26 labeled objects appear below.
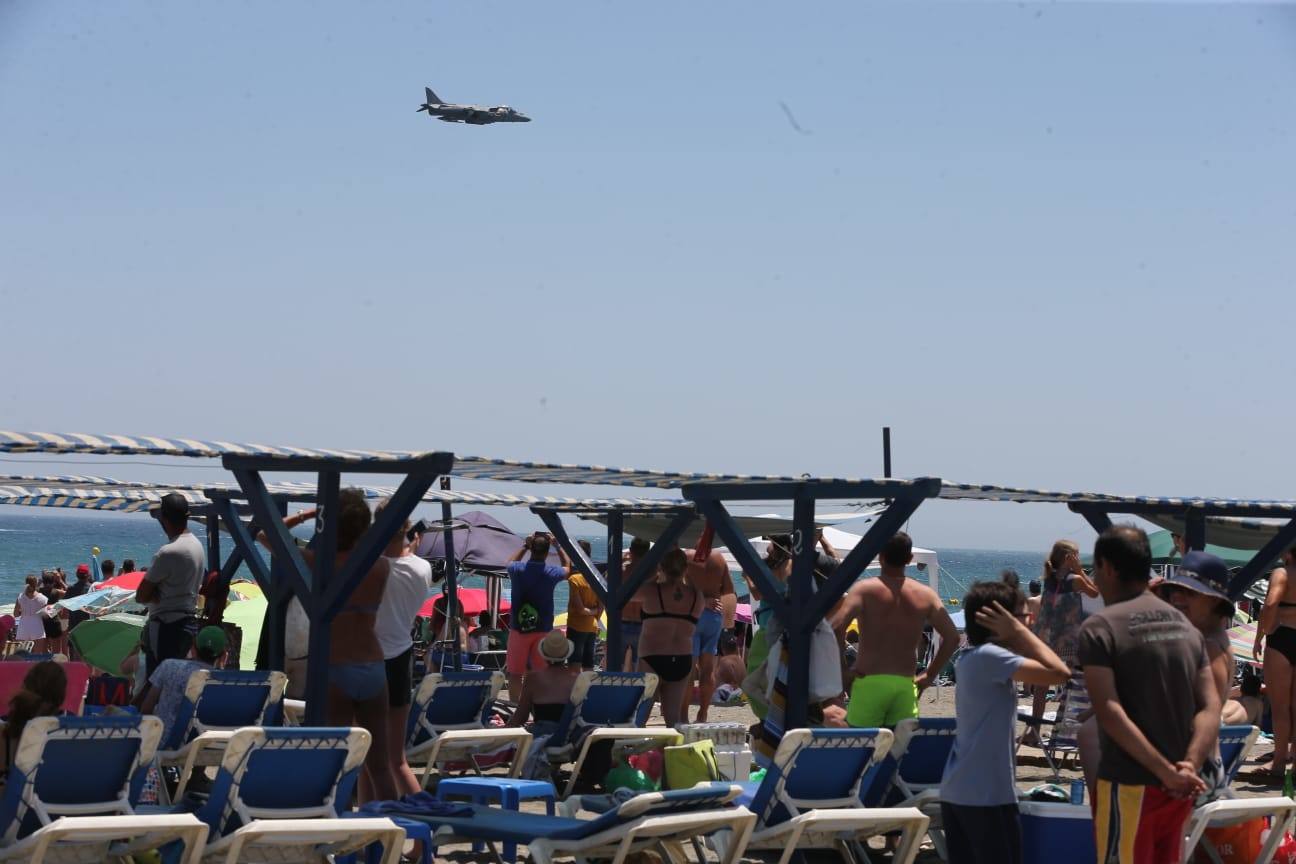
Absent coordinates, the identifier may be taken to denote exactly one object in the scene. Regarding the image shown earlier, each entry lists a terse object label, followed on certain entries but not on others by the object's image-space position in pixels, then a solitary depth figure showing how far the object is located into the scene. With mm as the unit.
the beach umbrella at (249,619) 31677
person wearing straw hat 19562
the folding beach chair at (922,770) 14352
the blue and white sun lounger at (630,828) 11617
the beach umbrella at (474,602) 44125
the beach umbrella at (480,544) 37937
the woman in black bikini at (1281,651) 20797
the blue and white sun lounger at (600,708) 18234
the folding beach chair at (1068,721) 20277
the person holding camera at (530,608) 24500
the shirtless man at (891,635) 16328
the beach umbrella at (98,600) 38531
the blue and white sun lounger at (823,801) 12844
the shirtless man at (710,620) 25234
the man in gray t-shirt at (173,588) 19516
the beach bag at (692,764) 15617
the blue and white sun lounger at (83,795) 10391
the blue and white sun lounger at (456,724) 16547
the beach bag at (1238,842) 13289
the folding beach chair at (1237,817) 12328
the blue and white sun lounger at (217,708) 16062
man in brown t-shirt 9453
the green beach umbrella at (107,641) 25922
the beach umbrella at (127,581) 40156
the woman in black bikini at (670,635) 22891
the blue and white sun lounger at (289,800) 10945
